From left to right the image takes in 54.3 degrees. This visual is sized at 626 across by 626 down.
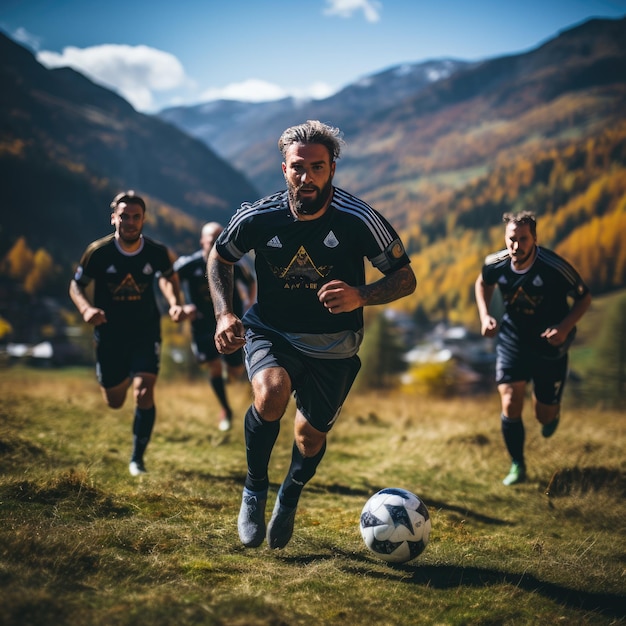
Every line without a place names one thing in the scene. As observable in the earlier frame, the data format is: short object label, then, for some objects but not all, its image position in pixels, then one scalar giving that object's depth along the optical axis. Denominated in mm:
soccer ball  3953
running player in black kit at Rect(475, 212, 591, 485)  6355
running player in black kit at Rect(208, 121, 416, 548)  3988
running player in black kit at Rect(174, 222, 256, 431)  9094
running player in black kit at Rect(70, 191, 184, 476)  6250
